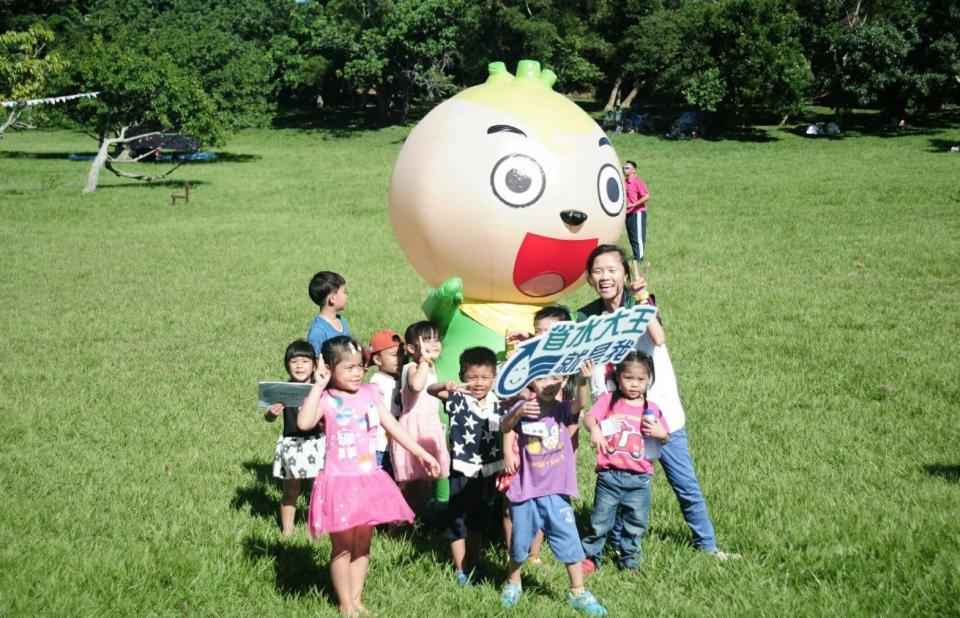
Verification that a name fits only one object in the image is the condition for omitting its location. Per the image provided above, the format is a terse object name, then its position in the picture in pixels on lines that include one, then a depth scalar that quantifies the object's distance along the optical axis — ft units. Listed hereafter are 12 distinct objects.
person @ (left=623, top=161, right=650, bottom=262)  46.83
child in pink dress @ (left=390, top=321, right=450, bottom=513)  16.18
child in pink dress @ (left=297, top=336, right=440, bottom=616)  13.33
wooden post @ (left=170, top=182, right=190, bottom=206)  72.91
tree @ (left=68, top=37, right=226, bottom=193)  82.84
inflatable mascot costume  18.13
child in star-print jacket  15.35
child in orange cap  17.17
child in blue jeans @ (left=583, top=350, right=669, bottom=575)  14.60
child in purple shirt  13.88
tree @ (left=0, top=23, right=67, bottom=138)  67.97
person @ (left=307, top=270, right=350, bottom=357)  17.92
